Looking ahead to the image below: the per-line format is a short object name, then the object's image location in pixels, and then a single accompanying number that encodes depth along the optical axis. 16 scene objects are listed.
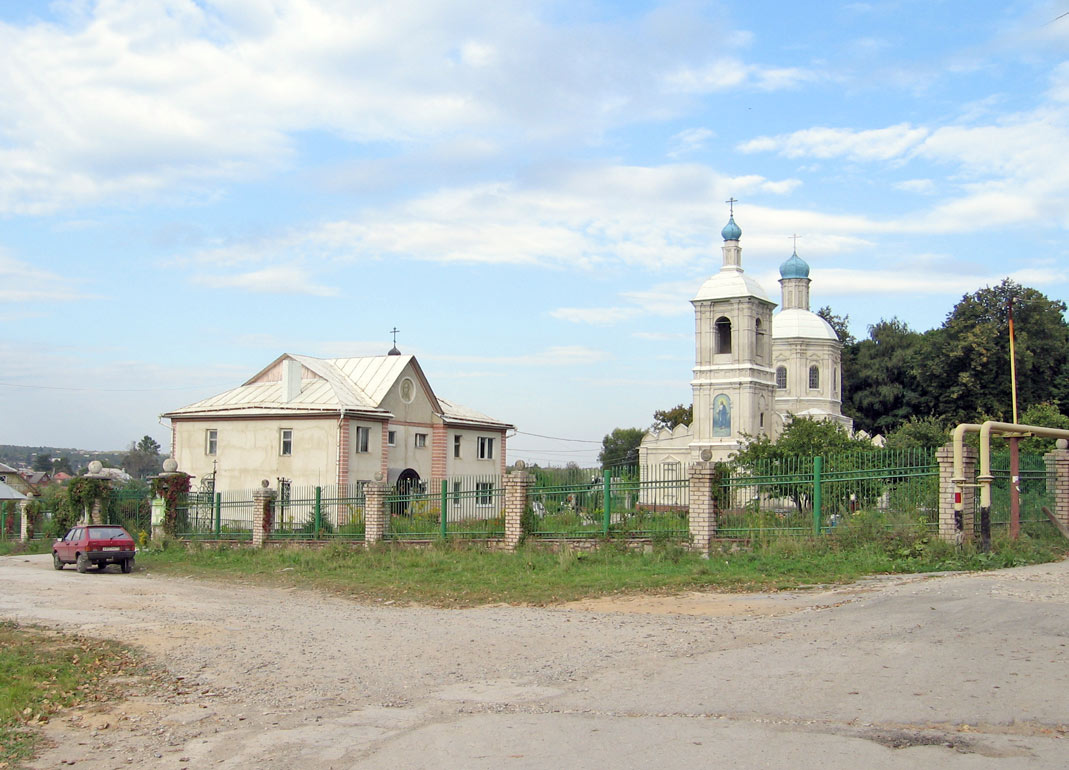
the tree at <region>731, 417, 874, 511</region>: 30.92
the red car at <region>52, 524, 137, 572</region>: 24.00
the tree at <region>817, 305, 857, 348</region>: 78.12
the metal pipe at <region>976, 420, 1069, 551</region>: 16.88
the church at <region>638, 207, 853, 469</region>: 57.47
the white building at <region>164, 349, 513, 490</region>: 37.97
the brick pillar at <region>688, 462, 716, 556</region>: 19.11
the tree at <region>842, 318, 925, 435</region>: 67.69
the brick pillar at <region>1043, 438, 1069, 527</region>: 19.38
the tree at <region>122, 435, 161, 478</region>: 157.75
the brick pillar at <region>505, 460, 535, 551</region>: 22.09
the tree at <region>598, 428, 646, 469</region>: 104.44
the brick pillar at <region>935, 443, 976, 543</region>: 17.03
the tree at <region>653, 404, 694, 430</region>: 85.22
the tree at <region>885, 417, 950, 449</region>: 42.29
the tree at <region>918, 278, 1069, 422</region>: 56.69
